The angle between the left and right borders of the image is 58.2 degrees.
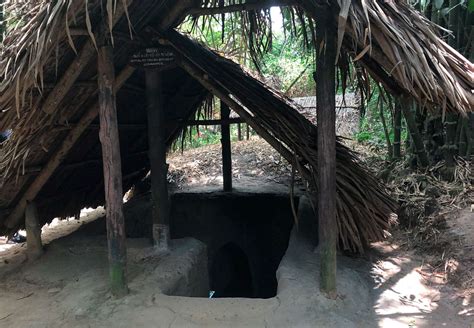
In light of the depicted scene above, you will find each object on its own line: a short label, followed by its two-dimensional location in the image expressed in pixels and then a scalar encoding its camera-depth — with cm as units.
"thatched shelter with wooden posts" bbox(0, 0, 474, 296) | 277
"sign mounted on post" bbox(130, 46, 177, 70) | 382
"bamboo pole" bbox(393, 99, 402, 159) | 584
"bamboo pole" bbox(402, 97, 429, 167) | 502
